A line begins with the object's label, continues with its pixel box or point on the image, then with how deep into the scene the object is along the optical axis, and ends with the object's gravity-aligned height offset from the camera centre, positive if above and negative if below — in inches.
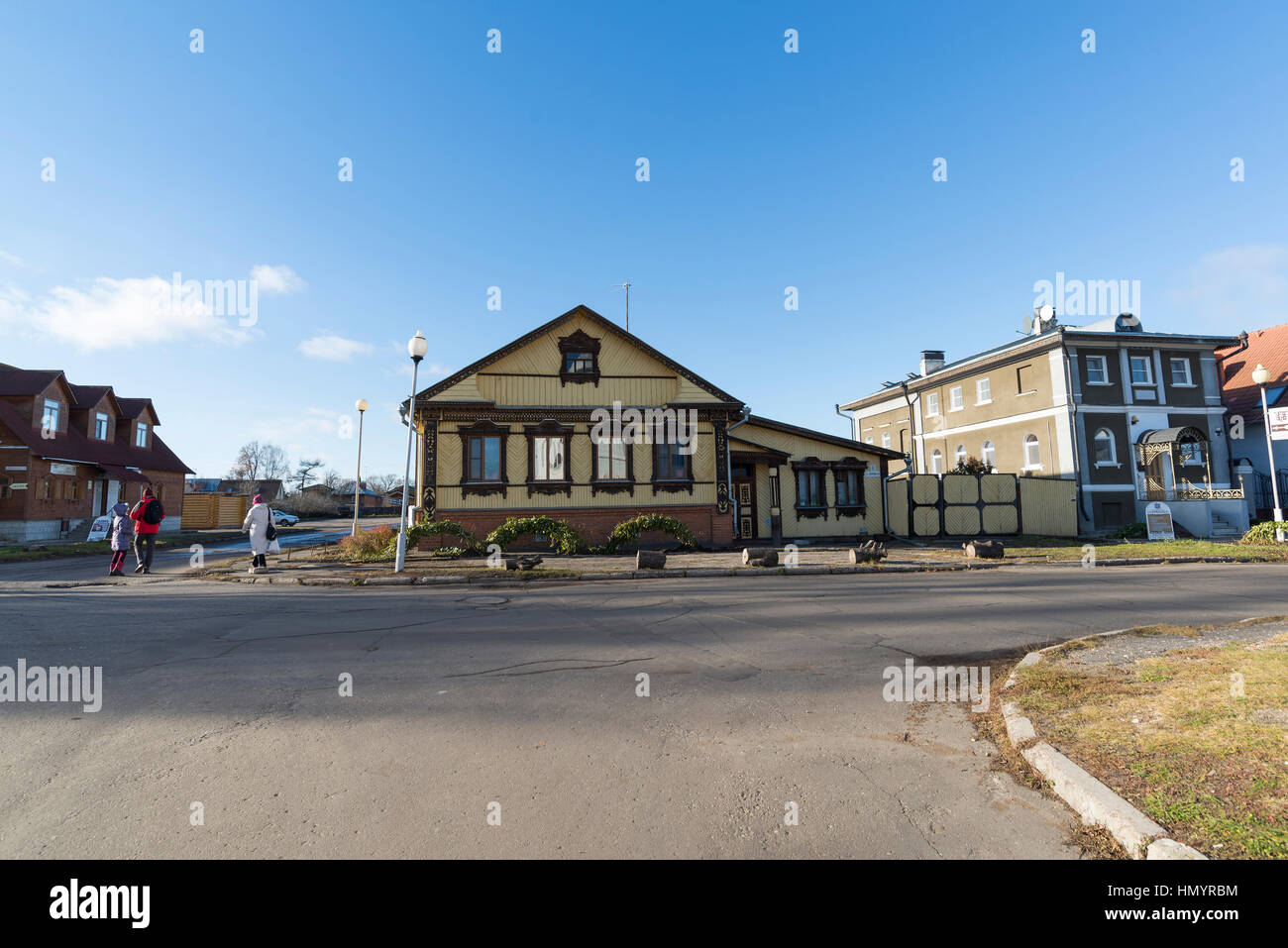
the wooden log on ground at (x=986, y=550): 693.9 -53.0
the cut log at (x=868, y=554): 641.6 -50.6
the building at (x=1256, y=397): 1086.4 +207.5
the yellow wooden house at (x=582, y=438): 821.2 +107.4
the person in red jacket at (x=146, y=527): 613.9 -6.0
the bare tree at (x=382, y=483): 4693.9 +283.7
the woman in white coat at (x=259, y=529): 613.0 -10.2
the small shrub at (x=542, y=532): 759.7 -23.8
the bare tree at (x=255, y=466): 3902.6 +377.2
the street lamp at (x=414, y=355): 598.2 +168.6
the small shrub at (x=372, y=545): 713.6 -34.8
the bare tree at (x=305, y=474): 4071.1 +300.8
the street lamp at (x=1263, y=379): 787.3 +162.6
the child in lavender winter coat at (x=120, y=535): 588.1 -13.0
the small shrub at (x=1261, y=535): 781.6 -47.4
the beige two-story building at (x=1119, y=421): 1016.9 +146.2
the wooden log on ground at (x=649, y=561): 606.9 -50.5
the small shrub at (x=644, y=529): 784.9 -24.2
